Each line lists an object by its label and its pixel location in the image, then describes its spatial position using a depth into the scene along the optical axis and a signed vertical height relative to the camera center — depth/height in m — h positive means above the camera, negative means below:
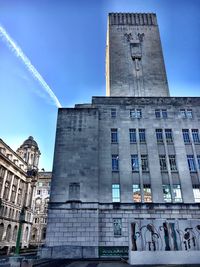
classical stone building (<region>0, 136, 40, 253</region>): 54.94 +12.10
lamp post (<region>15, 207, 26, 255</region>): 14.27 +0.53
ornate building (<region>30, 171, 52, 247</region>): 75.19 +7.60
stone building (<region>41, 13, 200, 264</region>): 18.39 +6.08
